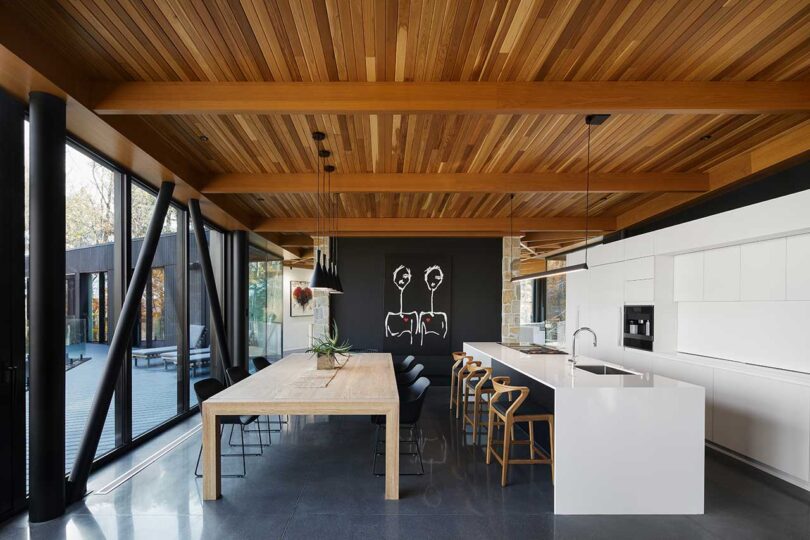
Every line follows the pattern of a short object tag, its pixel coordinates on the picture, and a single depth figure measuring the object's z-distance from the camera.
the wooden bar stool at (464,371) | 5.12
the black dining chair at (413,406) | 3.69
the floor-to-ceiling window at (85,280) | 3.43
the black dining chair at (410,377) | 5.21
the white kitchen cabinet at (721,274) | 4.43
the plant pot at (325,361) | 4.66
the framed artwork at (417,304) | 8.22
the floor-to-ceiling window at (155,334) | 4.46
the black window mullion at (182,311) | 5.32
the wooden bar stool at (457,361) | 5.88
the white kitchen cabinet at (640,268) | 5.47
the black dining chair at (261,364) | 5.30
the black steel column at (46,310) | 2.70
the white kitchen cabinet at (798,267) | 3.67
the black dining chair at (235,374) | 4.39
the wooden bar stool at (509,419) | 3.47
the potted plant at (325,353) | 4.65
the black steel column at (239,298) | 6.88
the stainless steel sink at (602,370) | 3.87
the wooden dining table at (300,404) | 3.17
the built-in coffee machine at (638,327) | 5.46
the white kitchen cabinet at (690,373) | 4.35
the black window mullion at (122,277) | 4.09
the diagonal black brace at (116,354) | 3.13
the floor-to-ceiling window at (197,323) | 5.70
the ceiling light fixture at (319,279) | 4.28
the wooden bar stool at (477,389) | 4.38
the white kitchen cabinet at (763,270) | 3.92
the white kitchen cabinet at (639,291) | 5.46
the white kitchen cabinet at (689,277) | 4.94
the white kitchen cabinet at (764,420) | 3.44
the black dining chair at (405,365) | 6.05
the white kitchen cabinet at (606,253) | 6.22
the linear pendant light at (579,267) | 3.28
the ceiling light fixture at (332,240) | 4.87
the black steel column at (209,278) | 5.04
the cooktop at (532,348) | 5.45
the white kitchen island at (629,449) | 3.06
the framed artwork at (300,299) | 13.12
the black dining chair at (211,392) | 3.57
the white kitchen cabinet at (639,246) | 5.49
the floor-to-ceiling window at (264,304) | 8.09
